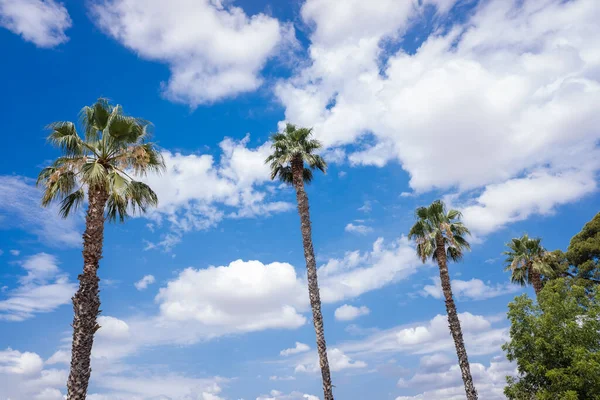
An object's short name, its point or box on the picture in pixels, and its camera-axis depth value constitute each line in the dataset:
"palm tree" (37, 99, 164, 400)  16.86
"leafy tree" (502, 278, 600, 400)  21.05
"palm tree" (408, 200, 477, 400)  28.29
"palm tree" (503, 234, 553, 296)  38.22
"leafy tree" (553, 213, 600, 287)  40.38
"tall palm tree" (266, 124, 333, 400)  25.12
